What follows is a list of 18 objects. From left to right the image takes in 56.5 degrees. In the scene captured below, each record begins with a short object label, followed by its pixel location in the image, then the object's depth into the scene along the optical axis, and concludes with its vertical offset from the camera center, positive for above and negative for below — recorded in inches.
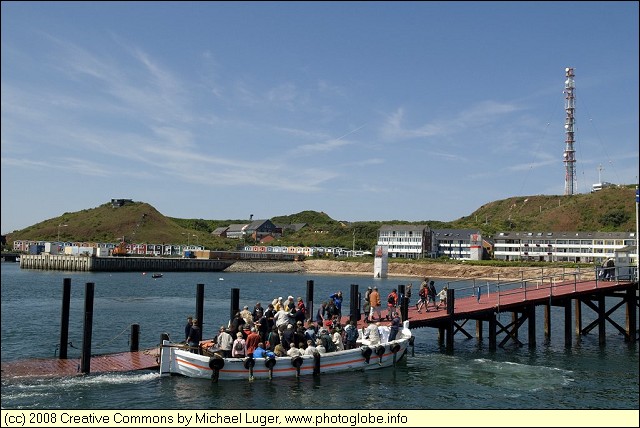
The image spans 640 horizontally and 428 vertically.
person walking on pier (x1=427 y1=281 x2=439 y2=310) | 1331.6 -79.7
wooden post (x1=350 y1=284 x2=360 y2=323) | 1151.0 -92.8
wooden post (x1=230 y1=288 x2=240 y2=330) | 1188.5 -98.5
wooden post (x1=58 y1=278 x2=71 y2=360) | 1026.7 -127.7
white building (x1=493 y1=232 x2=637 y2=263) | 5634.8 +156.9
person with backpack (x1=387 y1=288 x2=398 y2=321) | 1204.4 -98.0
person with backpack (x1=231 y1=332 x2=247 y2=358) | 882.8 -142.1
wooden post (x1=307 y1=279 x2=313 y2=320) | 1327.5 -98.7
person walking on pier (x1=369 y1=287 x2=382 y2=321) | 1183.6 -89.9
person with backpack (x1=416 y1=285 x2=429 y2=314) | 1310.3 -87.7
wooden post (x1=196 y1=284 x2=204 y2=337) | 1136.9 -94.1
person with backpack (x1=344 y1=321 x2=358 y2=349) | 998.4 -135.7
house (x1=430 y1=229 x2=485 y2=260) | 6668.3 +169.1
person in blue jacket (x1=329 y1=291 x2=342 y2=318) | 1174.6 -89.6
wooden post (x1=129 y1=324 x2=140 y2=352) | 1059.9 -155.8
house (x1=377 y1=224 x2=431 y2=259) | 6712.6 +191.0
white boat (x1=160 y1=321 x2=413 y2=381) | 870.4 -167.9
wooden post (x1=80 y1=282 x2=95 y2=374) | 906.7 -128.3
